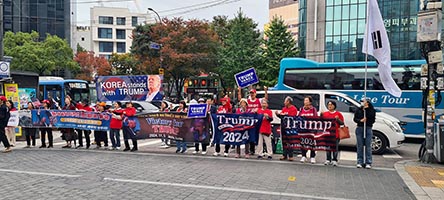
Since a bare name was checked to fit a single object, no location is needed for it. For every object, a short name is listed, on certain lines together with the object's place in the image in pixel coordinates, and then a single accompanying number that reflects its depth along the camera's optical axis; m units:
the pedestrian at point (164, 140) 11.74
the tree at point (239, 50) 38.62
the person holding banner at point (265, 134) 10.45
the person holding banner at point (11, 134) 13.16
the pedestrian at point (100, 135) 12.70
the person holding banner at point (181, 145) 11.66
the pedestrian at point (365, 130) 9.23
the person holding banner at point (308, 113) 10.07
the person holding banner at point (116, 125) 11.95
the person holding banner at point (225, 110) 11.11
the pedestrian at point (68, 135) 12.94
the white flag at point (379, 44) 9.70
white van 11.75
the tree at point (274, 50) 38.75
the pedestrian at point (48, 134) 12.98
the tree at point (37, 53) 42.44
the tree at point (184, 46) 37.85
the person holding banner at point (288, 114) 10.26
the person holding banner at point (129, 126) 11.94
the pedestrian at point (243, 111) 10.89
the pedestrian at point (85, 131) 12.70
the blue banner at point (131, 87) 14.24
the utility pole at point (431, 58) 9.88
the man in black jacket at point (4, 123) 11.77
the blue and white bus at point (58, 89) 24.78
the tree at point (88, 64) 57.66
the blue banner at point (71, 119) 12.45
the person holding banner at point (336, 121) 9.68
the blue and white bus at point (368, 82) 14.95
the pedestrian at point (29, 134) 13.27
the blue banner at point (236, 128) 10.71
